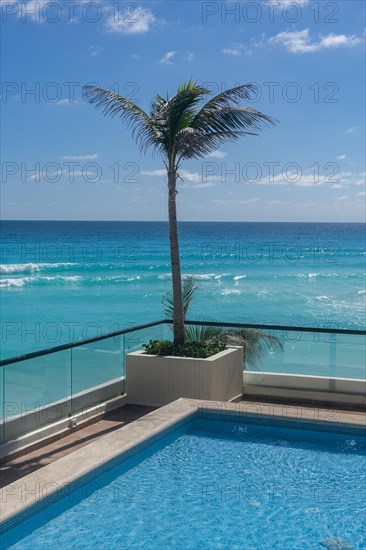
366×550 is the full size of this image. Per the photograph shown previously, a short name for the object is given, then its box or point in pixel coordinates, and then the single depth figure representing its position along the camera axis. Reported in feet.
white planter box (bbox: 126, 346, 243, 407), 23.94
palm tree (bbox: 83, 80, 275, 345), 24.70
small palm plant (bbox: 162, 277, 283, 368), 26.55
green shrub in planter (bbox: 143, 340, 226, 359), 24.65
